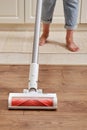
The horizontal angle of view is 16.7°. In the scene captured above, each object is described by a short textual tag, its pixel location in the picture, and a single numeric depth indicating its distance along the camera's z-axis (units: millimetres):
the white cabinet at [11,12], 2455
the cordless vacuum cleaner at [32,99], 1272
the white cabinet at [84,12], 2432
